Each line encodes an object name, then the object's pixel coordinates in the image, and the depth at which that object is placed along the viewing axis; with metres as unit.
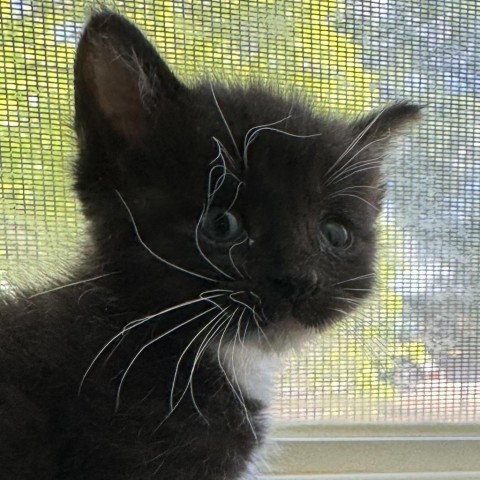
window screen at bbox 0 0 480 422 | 0.31
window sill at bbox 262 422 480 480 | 0.35
